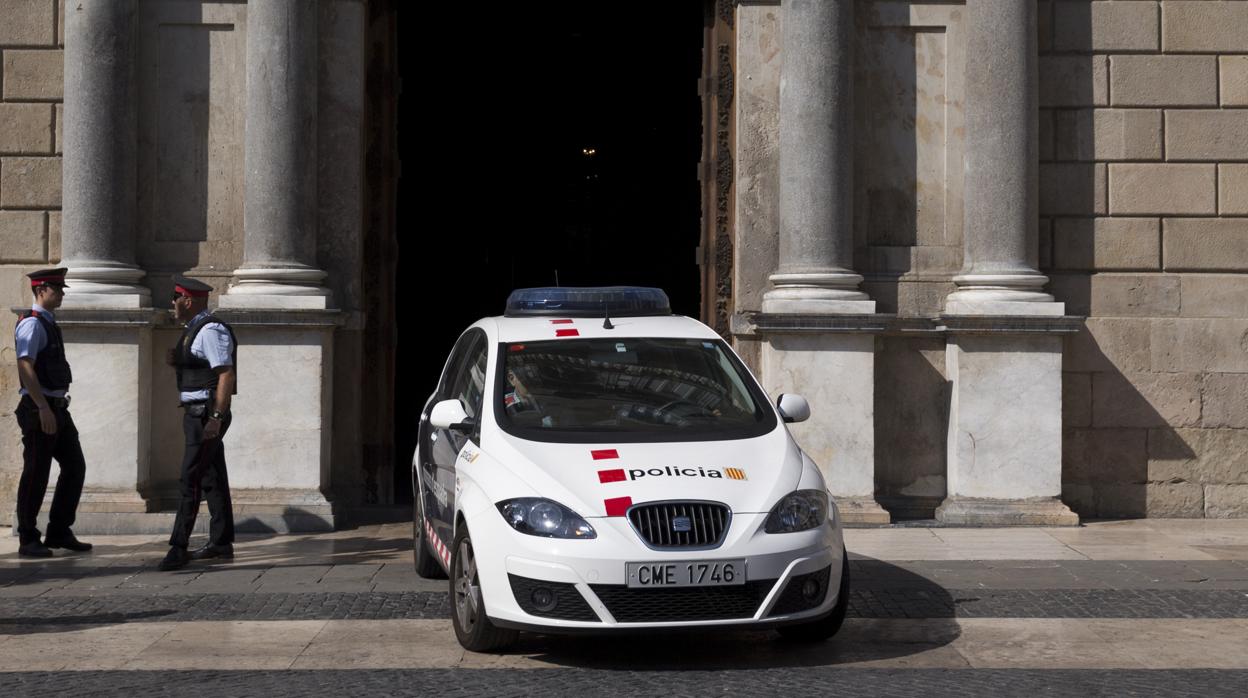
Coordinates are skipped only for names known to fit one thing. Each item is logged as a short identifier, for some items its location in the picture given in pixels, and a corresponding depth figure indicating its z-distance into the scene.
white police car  7.25
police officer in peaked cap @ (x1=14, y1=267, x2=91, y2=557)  10.86
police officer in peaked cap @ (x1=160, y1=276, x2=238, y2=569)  10.44
